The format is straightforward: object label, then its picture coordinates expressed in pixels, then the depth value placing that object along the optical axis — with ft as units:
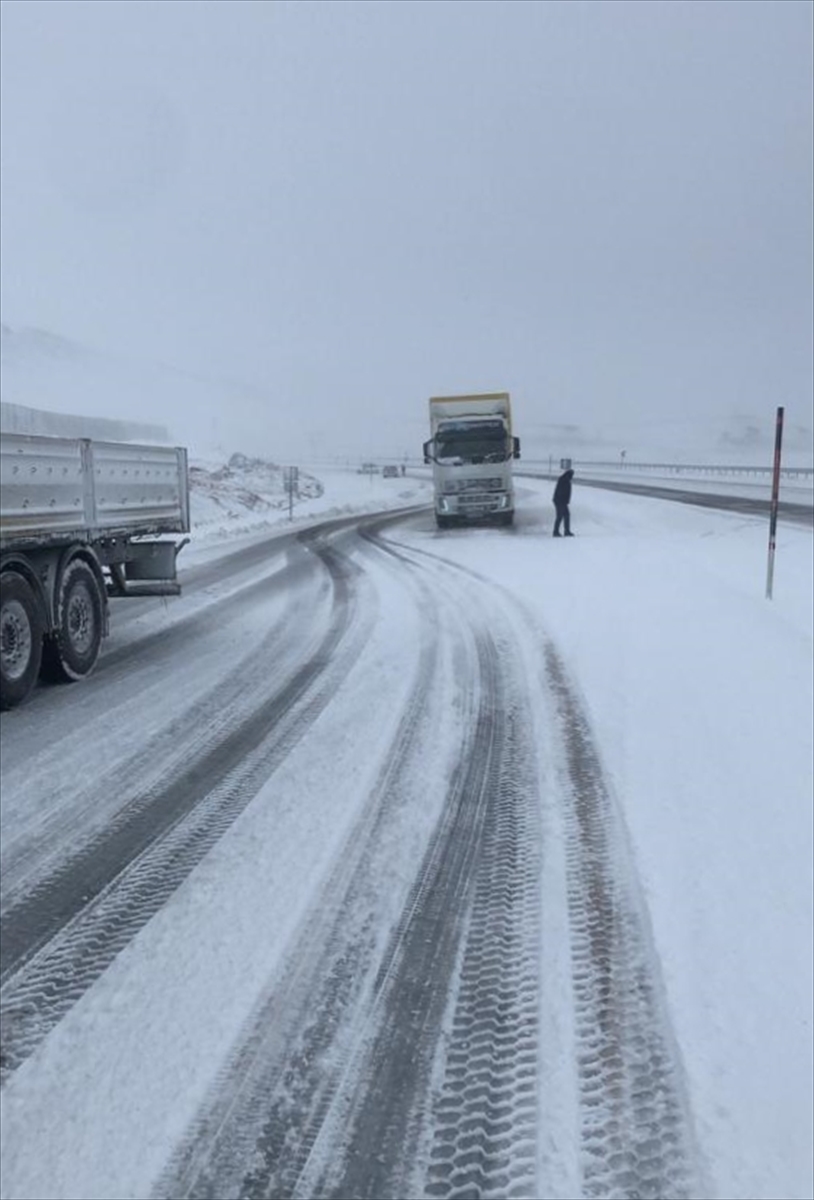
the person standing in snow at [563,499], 66.95
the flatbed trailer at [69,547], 24.31
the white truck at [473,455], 81.35
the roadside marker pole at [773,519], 37.04
